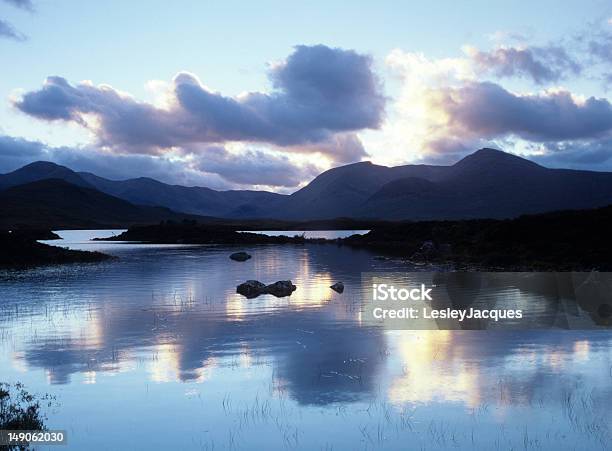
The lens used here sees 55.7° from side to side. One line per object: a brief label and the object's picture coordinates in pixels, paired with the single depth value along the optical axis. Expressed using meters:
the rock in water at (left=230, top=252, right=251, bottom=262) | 83.12
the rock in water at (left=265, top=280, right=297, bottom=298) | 43.53
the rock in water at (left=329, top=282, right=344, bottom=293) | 45.06
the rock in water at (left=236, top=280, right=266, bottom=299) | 43.82
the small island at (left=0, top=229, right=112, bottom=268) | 72.50
